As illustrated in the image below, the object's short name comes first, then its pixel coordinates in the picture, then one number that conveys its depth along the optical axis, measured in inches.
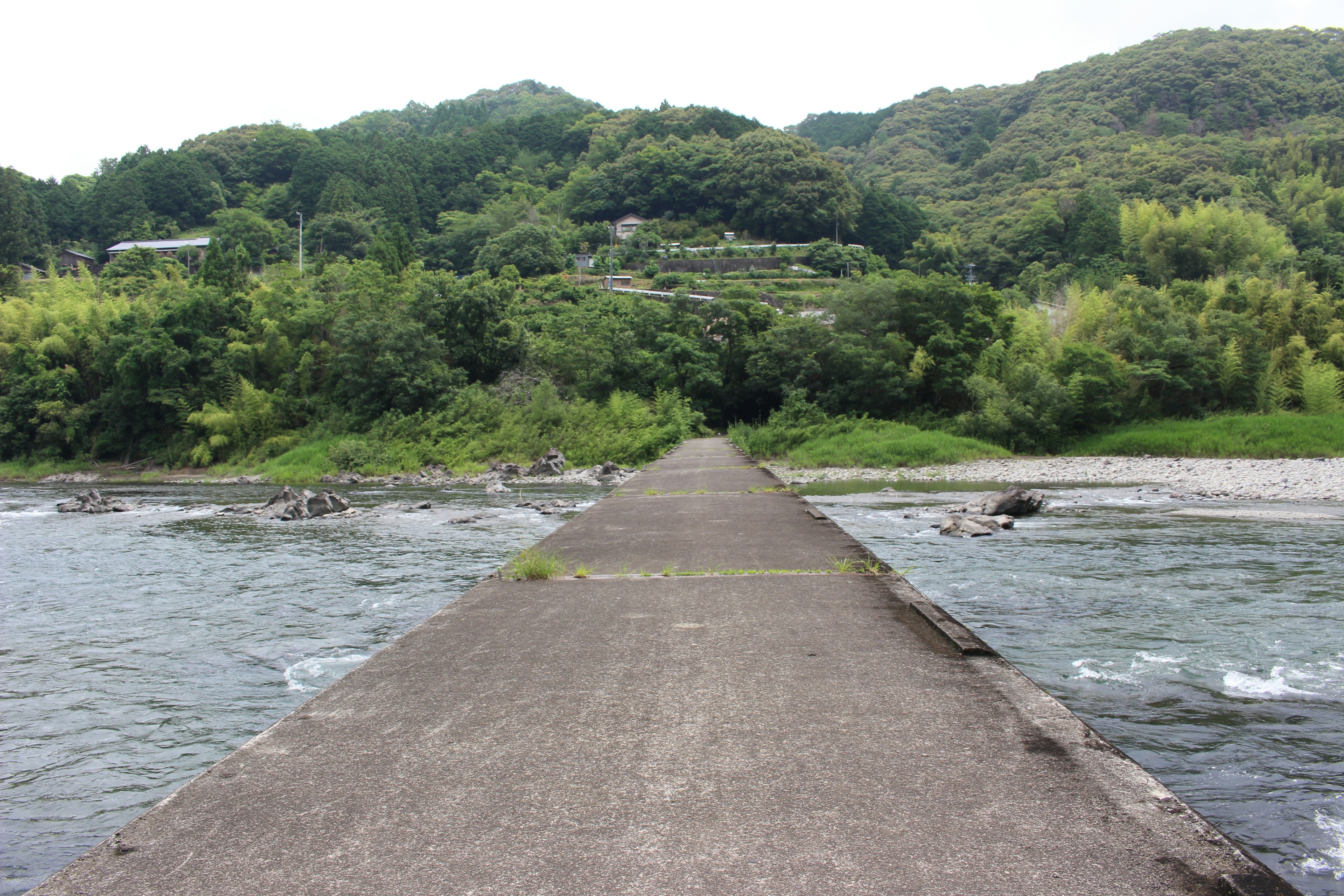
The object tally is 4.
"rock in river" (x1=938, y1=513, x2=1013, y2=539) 463.5
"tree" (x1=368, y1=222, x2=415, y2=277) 1752.0
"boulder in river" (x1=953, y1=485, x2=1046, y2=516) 529.7
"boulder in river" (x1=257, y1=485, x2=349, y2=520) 629.6
